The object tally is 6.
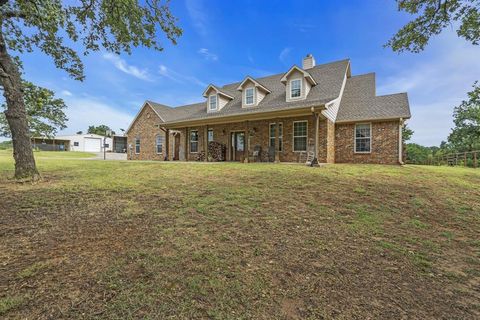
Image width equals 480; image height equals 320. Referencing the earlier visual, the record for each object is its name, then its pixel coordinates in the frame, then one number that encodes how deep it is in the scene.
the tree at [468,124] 26.55
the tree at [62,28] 5.98
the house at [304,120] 12.38
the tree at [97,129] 81.21
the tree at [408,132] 28.79
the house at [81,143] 43.38
